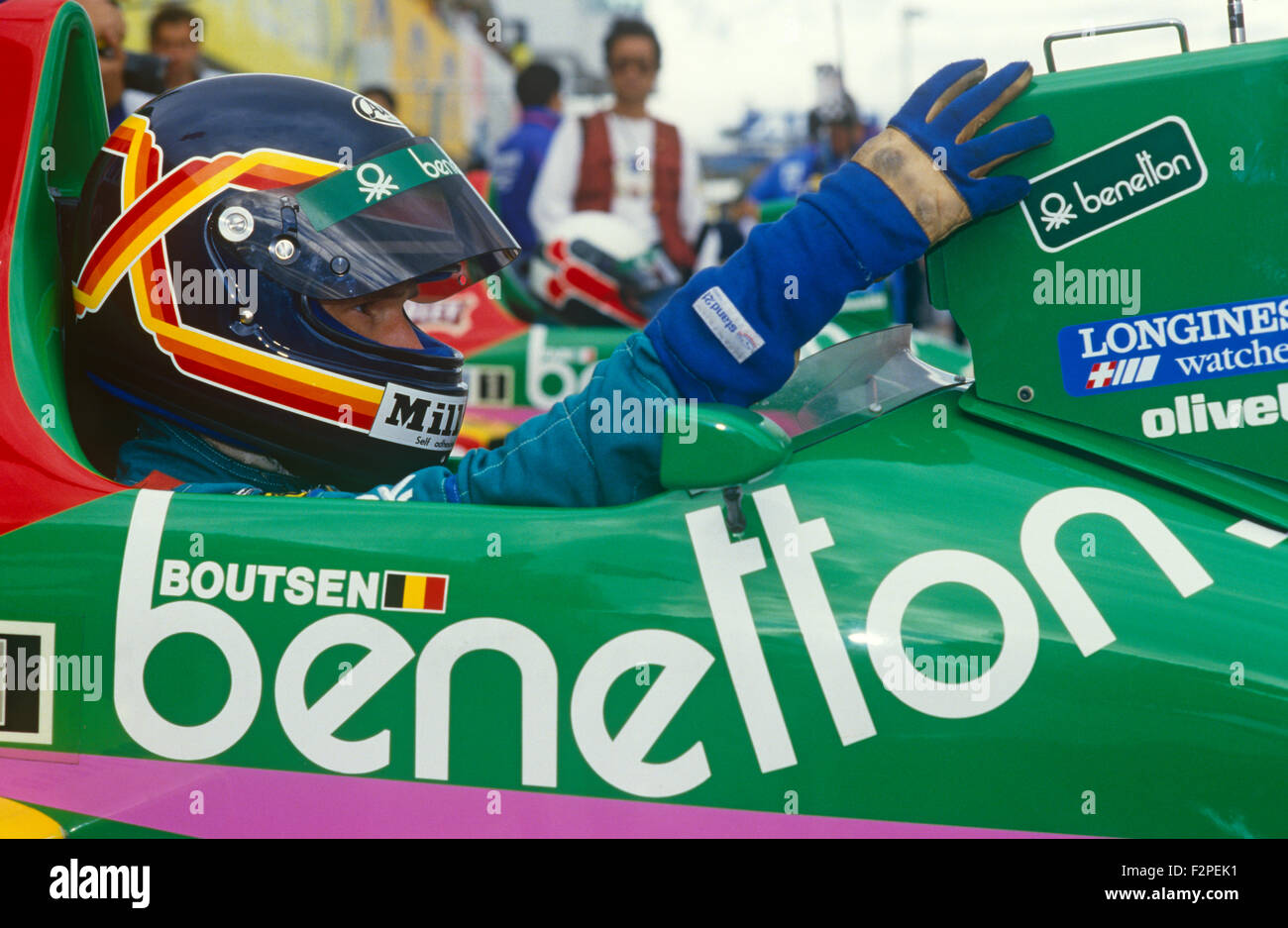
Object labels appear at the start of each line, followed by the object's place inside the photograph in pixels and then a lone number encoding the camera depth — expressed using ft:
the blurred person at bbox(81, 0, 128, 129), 12.11
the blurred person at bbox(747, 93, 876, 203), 28.99
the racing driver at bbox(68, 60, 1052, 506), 5.39
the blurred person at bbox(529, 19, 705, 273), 18.01
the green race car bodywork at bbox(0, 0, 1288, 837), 4.50
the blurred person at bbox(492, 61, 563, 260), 18.71
